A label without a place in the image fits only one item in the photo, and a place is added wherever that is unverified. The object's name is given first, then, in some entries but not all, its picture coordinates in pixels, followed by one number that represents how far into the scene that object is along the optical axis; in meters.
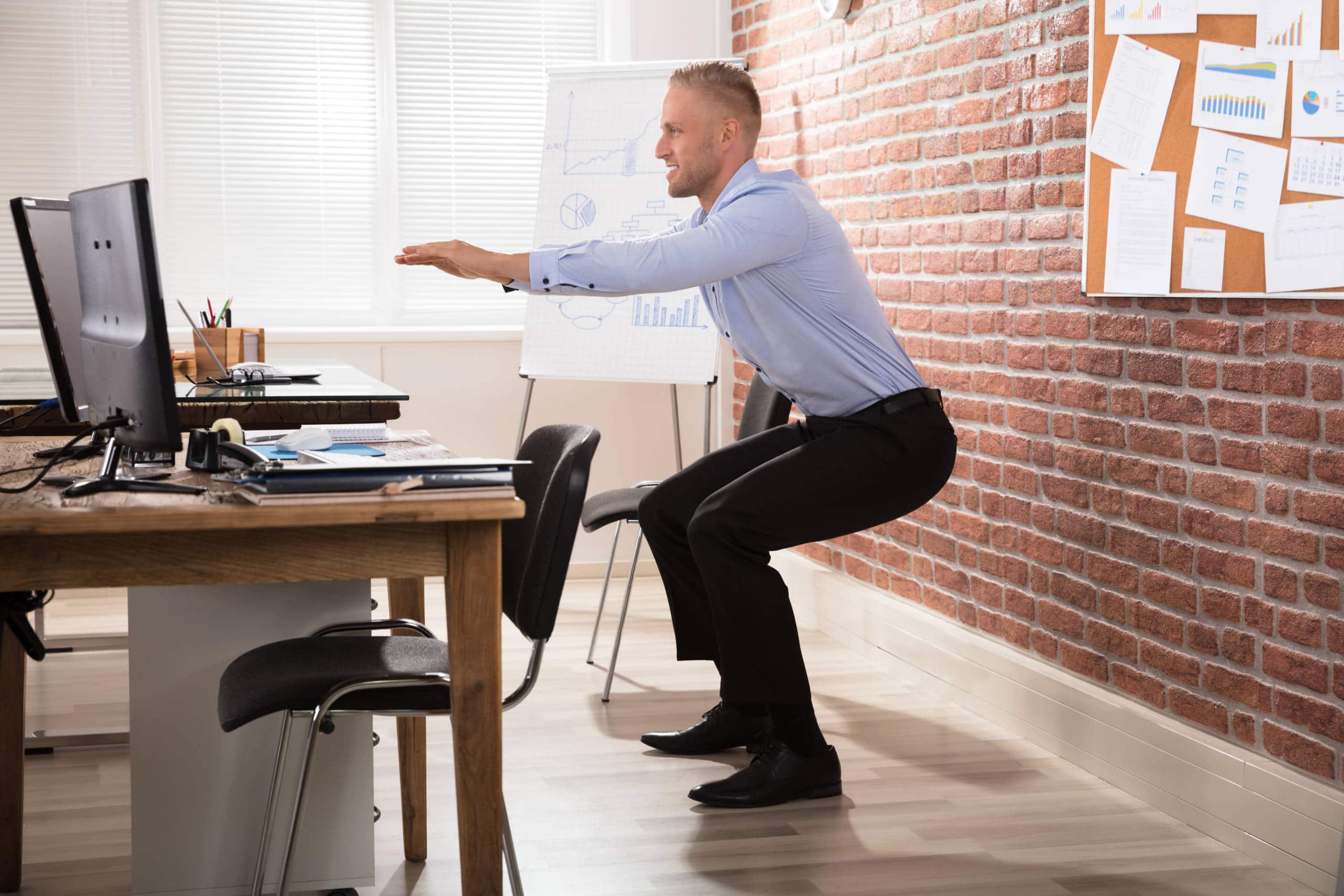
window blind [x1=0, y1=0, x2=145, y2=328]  4.50
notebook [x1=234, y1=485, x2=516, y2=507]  1.55
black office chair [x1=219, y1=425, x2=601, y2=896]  1.74
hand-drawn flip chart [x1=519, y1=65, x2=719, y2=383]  4.26
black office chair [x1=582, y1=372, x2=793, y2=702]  3.22
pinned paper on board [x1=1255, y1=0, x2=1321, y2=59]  2.16
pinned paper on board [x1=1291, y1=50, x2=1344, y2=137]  2.12
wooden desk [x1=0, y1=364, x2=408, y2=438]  2.71
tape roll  1.97
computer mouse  2.11
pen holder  3.44
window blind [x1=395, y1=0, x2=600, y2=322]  4.88
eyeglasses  3.12
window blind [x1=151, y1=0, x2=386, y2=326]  4.68
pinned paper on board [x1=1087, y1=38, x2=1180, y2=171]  2.49
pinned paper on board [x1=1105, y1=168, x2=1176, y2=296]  2.49
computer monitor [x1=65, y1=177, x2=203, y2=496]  1.67
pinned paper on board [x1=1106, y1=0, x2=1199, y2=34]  2.43
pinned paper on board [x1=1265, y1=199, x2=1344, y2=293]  2.13
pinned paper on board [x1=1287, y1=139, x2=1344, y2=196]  2.14
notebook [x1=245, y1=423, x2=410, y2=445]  2.23
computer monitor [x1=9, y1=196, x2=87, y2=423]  2.04
